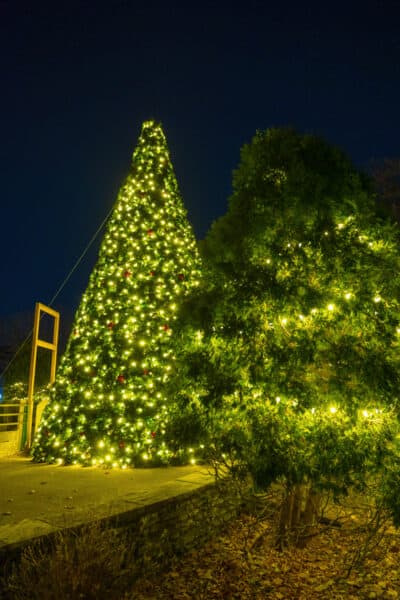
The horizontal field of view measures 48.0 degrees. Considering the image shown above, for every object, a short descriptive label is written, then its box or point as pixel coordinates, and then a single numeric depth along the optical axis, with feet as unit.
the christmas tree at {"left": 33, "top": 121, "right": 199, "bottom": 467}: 21.15
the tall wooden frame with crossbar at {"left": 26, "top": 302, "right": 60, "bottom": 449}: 29.48
